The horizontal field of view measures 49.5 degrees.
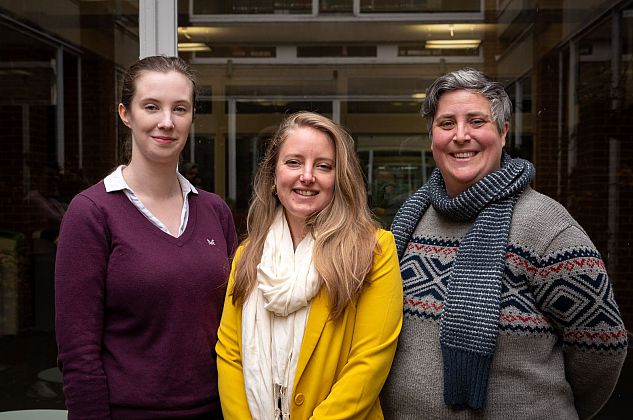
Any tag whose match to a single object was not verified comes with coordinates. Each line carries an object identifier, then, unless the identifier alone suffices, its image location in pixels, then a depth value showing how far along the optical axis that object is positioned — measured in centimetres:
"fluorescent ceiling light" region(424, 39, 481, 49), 697
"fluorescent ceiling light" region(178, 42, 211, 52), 646
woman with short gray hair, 185
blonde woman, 185
